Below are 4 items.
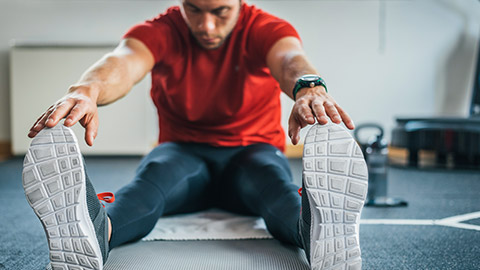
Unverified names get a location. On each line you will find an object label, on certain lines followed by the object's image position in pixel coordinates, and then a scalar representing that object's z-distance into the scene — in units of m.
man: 0.74
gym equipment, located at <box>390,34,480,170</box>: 2.76
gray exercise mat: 0.89
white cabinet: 3.38
